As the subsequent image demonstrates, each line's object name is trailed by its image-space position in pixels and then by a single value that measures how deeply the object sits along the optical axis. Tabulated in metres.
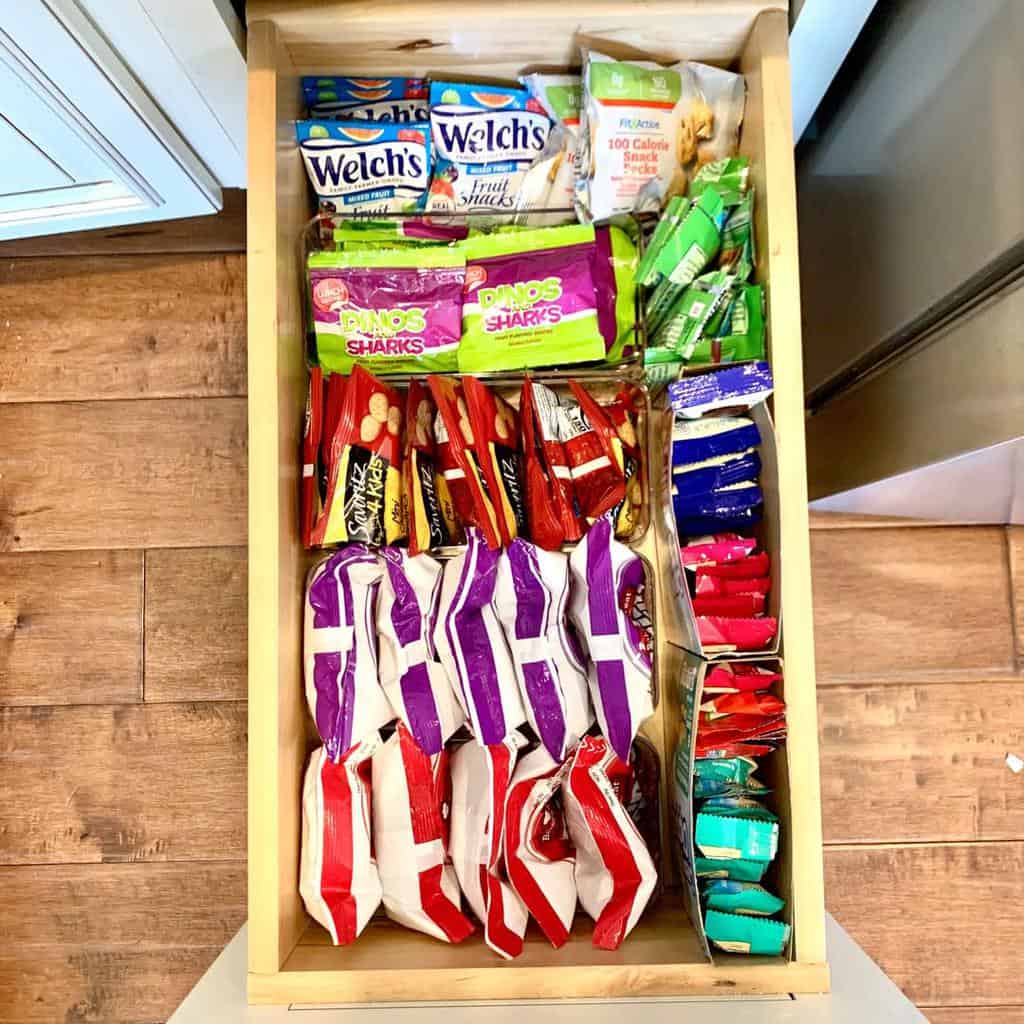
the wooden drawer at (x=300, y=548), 0.79
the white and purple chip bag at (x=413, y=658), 0.89
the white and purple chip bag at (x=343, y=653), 0.87
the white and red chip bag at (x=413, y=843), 0.86
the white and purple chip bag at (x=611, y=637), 0.87
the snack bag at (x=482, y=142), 0.93
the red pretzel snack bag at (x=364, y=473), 0.90
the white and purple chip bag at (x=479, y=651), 0.88
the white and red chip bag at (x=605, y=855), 0.84
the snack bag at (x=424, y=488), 0.91
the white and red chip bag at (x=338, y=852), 0.84
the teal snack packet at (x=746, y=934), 0.79
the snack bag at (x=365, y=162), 0.92
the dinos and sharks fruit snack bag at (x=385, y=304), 0.92
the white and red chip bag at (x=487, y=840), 0.83
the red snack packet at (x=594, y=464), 0.93
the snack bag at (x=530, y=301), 0.93
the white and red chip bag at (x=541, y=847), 0.84
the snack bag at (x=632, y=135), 0.88
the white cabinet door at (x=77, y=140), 0.78
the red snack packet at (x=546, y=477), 0.91
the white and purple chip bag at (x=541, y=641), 0.88
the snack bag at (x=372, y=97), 0.94
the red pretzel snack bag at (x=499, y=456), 0.91
